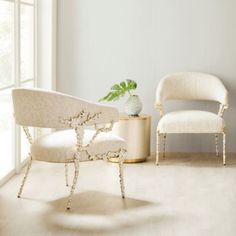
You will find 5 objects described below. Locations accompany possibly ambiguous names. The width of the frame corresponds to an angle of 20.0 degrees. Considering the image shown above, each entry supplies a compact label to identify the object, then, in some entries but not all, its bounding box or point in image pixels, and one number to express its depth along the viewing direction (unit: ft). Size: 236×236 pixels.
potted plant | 21.07
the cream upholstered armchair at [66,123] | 15.17
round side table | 20.90
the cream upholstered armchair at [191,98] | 20.62
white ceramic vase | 21.12
